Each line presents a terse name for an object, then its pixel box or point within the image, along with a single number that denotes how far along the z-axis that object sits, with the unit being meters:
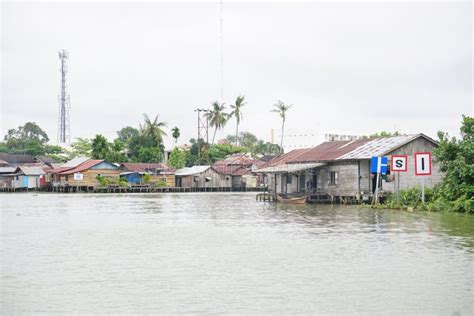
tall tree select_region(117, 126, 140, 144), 122.19
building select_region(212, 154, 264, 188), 76.62
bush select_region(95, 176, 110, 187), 70.00
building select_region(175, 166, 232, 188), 75.31
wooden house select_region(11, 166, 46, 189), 76.88
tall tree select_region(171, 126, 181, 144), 88.75
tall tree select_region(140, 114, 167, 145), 85.44
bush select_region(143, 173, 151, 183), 72.69
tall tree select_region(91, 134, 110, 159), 78.56
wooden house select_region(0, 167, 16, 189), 77.94
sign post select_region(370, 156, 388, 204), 32.94
